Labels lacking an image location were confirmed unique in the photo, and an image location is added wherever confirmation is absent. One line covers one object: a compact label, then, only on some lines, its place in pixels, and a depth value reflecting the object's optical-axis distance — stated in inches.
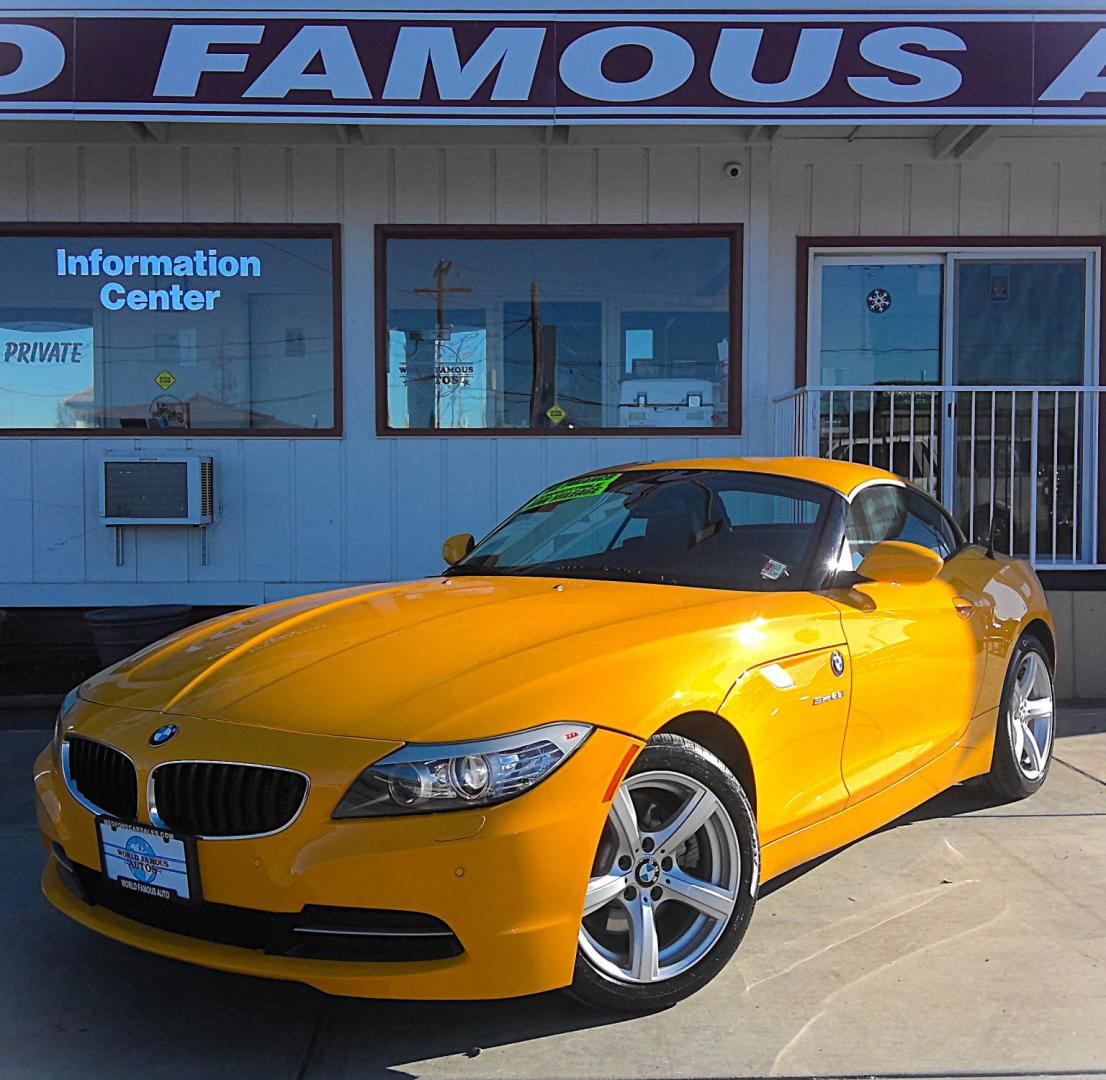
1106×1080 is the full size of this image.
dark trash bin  255.0
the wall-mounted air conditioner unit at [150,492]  278.4
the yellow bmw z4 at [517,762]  97.2
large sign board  236.5
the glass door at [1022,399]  295.9
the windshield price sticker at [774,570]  142.6
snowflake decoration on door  311.3
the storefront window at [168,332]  289.1
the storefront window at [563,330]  292.8
